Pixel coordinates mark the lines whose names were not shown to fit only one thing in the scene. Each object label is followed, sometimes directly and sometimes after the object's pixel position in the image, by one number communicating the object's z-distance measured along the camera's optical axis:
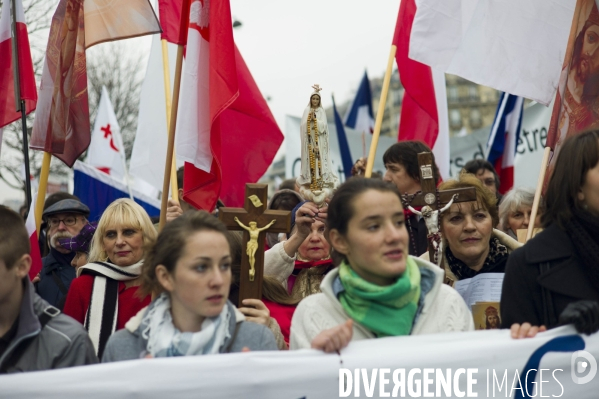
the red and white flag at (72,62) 5.88
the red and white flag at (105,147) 11.28
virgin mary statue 5.30
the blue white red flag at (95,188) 9.77
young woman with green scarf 3.66
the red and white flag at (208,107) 5.81
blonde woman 4.95
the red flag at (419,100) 6.79
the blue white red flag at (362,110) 12.51
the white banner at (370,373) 3.41
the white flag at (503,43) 5.75
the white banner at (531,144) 10.60
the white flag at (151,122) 8.83
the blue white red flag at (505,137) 9.86
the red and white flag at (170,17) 6.99
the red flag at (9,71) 6.46
